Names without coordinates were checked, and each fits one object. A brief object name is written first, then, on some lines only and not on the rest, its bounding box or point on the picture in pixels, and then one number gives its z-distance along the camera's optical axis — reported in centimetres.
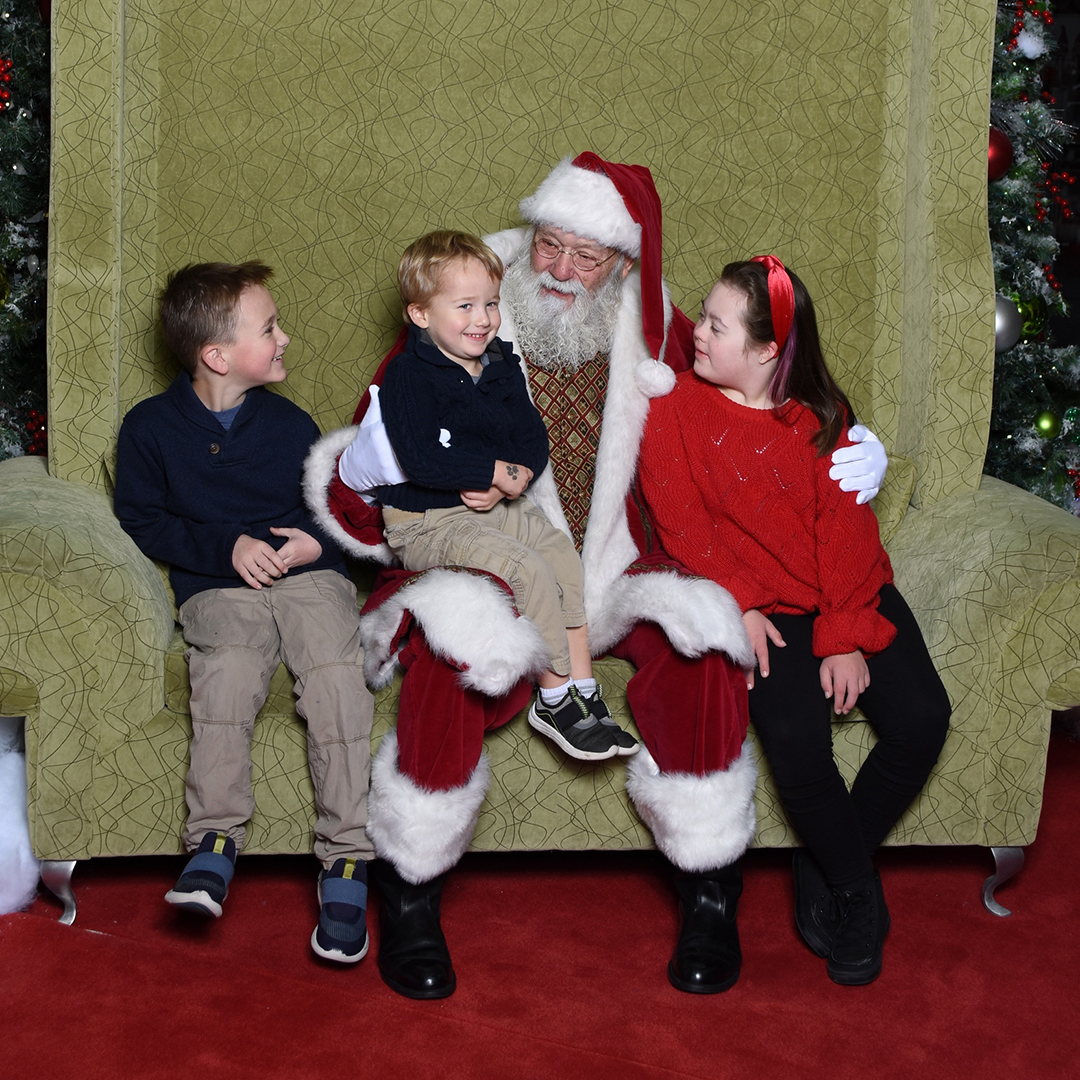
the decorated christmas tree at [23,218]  298
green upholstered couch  218
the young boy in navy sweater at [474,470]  204
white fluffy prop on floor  215
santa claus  193
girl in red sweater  205
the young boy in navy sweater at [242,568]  198
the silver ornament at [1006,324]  310
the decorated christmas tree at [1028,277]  330
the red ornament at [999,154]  313
